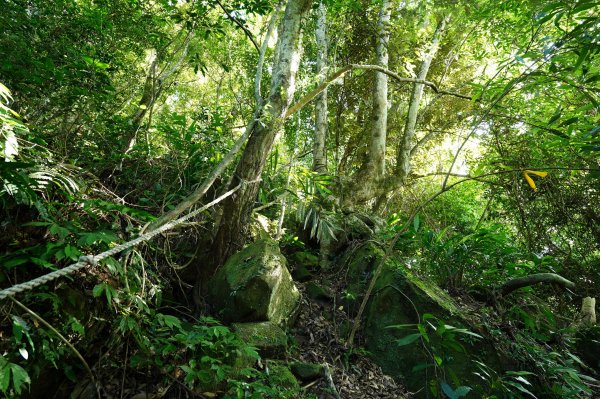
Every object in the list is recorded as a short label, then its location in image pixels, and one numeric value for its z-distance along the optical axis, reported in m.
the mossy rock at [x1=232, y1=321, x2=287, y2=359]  2.87
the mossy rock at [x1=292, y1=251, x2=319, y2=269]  5.05
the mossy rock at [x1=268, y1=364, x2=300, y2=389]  2.55
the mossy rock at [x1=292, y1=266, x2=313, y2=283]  4.77
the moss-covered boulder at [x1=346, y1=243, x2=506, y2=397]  3.23
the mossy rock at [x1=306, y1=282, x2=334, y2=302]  4.36
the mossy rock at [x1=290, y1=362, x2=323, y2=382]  2.89
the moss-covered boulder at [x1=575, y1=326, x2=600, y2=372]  3.85
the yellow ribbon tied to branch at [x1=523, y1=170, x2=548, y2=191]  2.36
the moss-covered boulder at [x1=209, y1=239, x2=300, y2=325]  3.27
